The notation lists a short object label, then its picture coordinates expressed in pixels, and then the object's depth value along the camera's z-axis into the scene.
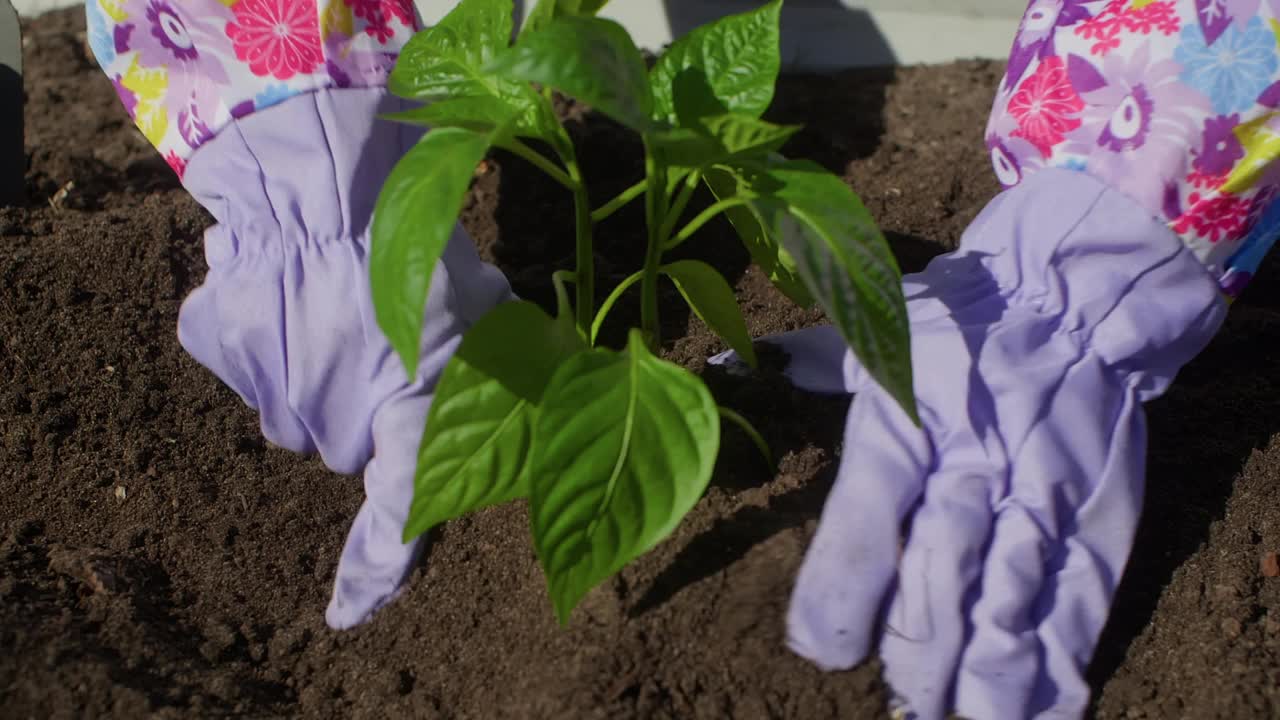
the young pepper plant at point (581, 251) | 0.89
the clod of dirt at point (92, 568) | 1.24
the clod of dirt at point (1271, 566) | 1.24
